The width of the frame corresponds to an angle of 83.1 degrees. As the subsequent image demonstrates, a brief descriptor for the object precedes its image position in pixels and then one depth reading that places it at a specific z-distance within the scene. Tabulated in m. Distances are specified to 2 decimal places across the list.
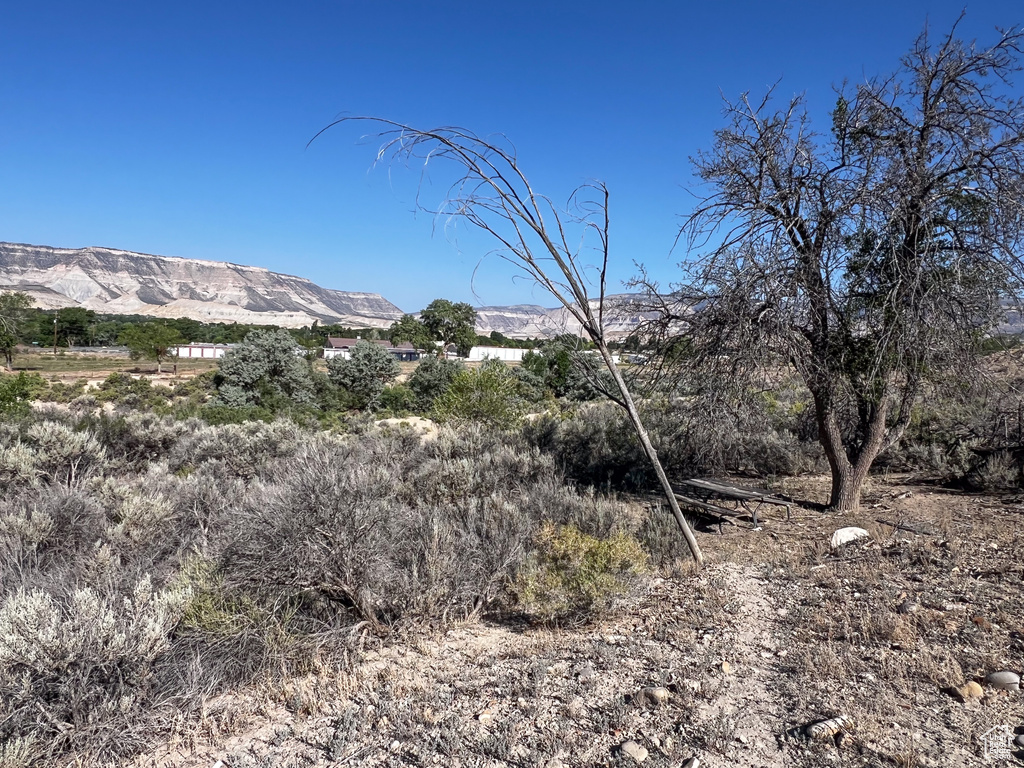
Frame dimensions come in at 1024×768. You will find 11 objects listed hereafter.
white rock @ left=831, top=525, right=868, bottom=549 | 5.45
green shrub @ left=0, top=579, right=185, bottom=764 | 2.88
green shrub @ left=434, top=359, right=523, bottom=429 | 14.09
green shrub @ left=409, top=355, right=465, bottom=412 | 27.36
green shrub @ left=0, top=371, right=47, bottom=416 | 14.16
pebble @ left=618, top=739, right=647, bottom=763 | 2.63
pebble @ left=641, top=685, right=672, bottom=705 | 3.07
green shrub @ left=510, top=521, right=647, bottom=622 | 4.16
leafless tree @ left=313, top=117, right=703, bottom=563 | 4.32
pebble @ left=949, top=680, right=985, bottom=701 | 2.87
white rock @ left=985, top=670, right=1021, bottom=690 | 2.92
